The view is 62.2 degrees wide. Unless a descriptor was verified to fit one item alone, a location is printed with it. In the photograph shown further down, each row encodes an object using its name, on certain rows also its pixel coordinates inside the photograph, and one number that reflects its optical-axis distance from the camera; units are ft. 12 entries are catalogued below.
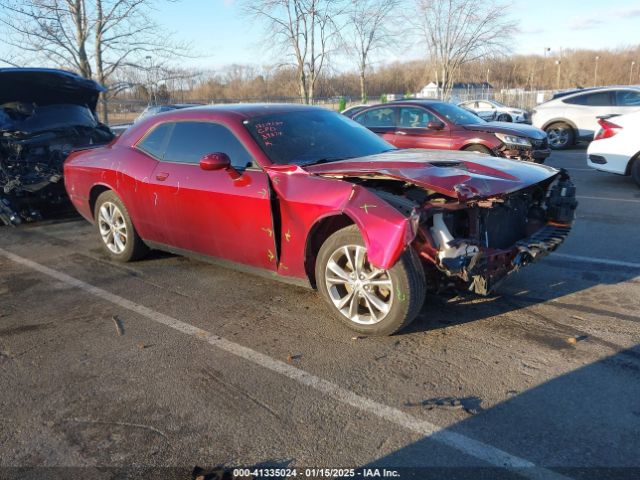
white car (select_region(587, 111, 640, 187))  28.66
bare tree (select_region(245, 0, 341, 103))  86.17
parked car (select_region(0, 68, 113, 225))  24.57
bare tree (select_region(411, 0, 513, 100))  93.35
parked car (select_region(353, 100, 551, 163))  30.91
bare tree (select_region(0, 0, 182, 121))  48.34
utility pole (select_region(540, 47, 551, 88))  243.81
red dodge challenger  11.48
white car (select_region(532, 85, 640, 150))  46.37
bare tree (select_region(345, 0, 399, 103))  95.15
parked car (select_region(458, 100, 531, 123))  75.25
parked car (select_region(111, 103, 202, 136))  51.57
